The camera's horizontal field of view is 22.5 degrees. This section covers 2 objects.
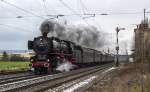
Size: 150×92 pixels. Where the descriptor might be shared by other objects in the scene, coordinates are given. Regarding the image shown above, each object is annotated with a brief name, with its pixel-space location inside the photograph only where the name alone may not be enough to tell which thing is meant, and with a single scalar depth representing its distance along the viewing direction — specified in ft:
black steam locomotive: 115.55
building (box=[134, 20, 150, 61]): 165.64
